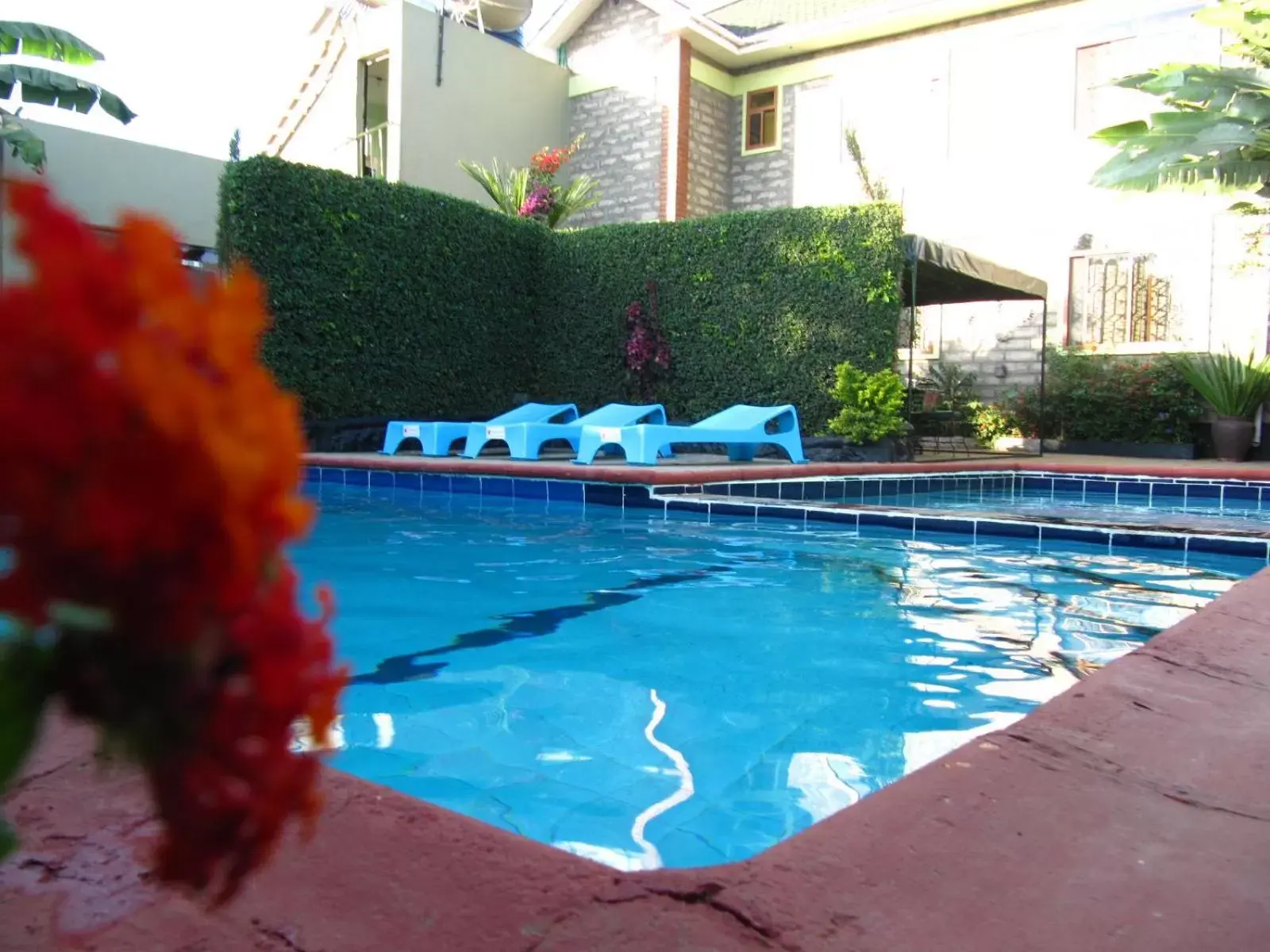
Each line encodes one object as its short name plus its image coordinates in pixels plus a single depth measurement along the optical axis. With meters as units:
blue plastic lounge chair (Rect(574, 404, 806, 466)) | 8.96
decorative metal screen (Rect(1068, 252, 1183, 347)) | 13.81
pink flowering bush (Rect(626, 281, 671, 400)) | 12.58
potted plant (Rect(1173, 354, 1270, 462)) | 12.09
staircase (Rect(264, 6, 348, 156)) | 17.70
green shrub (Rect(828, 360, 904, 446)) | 10.45
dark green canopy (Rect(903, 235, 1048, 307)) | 10.71
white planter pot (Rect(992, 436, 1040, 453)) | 14.14
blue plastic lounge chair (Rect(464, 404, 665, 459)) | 10.02
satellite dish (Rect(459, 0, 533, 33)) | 18.56
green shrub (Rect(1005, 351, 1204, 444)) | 13.02
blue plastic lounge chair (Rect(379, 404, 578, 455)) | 10.45
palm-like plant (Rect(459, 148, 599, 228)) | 14.63
